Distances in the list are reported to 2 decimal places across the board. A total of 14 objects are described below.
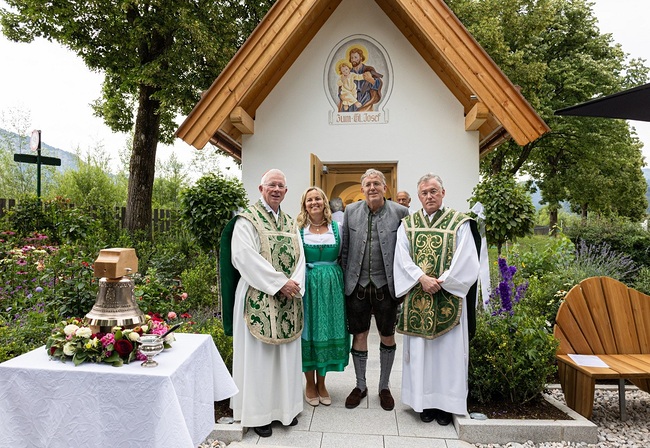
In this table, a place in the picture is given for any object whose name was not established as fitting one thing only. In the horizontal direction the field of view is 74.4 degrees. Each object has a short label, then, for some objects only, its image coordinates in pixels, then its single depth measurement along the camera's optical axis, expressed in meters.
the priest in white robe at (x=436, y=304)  3.42
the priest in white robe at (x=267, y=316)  3.23
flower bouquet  2.02
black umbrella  3.70
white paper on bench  3.59
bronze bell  2.18
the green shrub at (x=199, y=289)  6.74
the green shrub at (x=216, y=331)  4.09
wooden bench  3.92
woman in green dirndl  3.52
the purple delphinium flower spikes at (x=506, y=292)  3.62
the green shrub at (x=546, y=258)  7.18
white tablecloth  1.86
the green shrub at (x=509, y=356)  3.50
